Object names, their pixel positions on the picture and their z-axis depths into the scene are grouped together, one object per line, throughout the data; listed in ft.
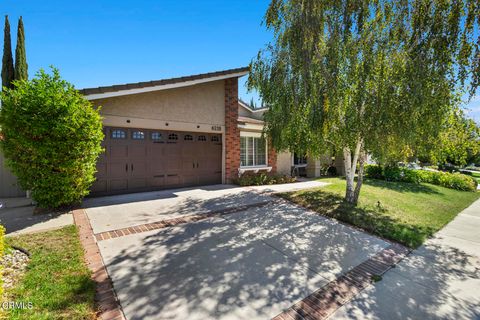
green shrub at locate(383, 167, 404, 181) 52.65
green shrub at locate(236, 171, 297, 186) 38.47
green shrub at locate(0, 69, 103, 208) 19.53
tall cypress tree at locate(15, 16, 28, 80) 43.10
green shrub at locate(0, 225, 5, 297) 9.40
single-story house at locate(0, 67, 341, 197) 28.66
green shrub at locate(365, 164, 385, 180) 55.26
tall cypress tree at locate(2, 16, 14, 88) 42.27
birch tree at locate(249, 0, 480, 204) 18.11
